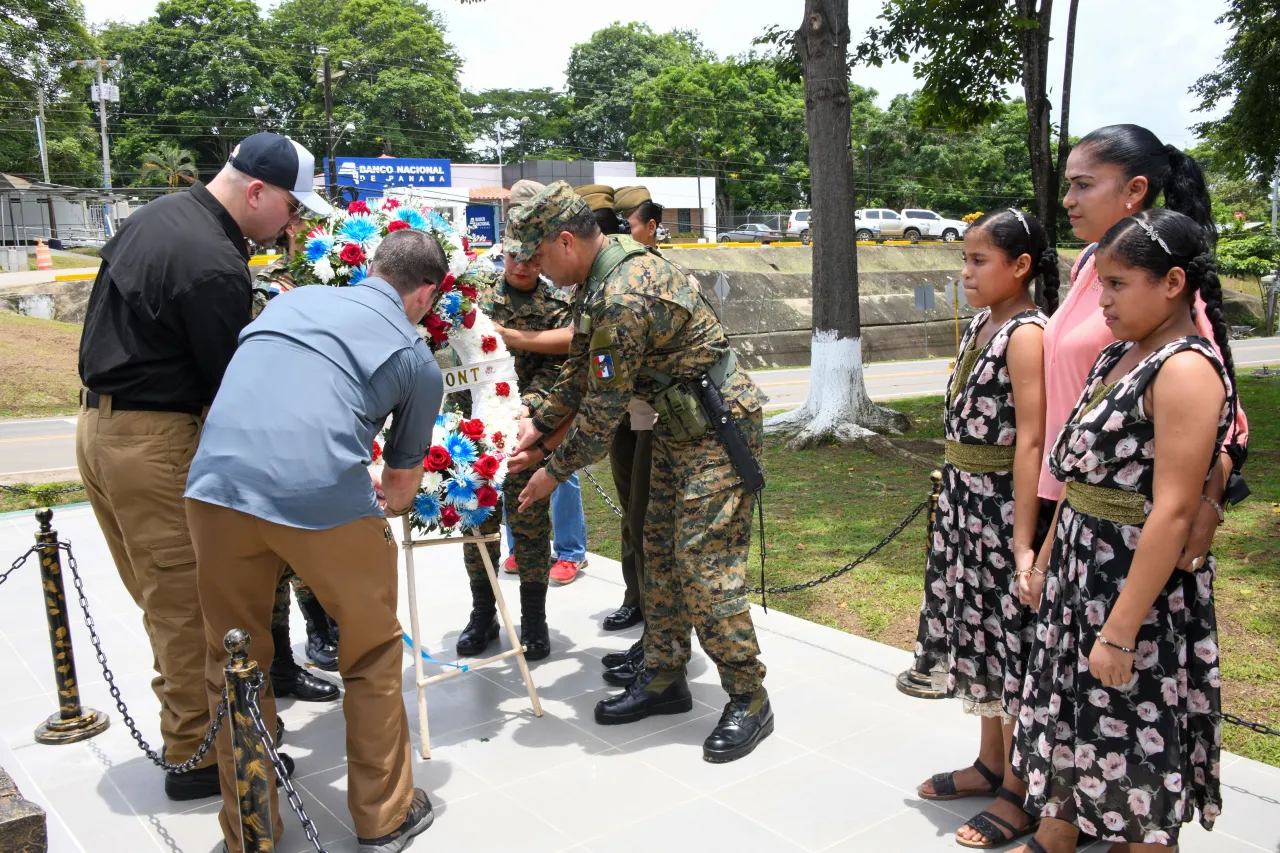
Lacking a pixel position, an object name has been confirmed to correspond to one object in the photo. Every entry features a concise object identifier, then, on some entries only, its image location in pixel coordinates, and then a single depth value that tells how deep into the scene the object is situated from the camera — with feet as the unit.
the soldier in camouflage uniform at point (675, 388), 12.24
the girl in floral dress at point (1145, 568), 7.98
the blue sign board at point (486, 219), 142.10
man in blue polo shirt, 9.54
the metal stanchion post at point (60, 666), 13.84
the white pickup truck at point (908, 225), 139.74
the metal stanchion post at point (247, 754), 8.58
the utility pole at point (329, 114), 110.34
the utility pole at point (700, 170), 170.13
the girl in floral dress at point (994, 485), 10.03
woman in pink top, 9.76
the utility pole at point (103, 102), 135.64
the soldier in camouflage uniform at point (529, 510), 16.20
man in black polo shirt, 11.09
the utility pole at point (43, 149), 136.26
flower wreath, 13.35
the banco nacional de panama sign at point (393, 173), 141.49
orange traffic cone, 92.48
